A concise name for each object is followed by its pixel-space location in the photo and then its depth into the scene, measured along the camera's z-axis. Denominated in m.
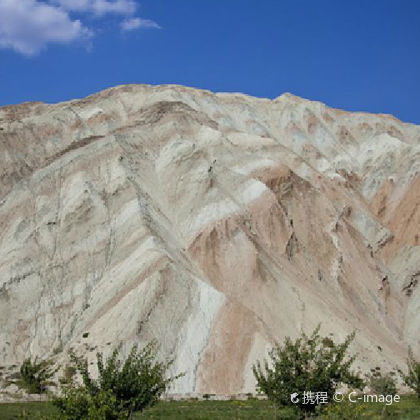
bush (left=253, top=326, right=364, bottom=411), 20.05
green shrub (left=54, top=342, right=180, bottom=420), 17.47
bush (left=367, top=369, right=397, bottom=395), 37.03
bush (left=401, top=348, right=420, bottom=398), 28.52
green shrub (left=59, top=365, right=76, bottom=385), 37.81
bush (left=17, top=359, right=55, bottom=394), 36.78
